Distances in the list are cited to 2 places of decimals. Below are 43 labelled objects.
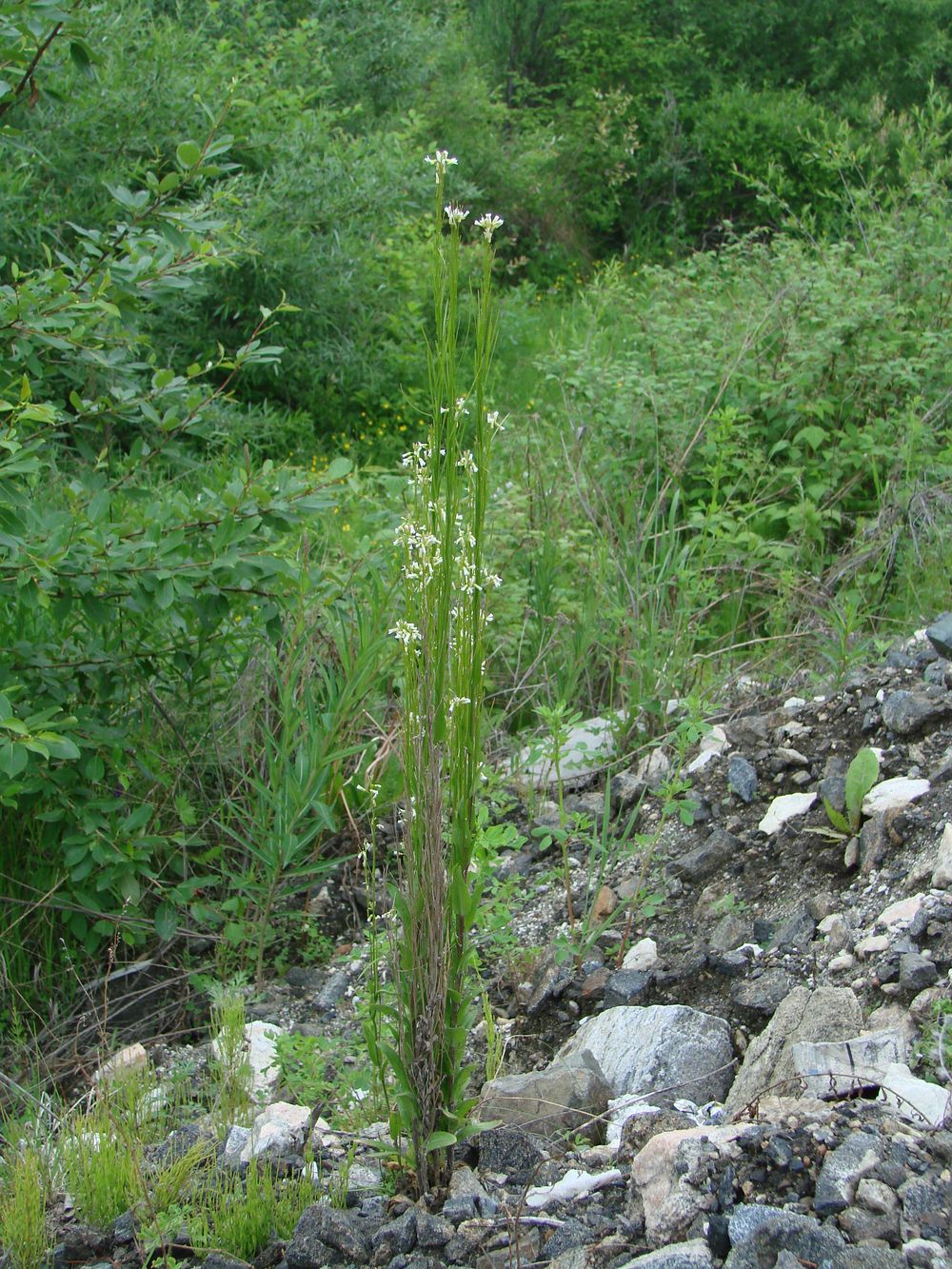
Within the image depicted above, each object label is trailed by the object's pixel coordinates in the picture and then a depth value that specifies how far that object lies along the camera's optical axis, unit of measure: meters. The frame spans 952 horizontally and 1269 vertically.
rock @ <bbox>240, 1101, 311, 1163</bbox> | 2.44
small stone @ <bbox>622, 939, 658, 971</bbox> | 3.18
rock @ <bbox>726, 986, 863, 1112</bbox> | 2.47
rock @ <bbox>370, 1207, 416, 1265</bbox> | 2.07
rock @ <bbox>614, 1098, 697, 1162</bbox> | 2.28
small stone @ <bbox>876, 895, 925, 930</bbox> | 2.83
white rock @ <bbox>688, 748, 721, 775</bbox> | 3.98
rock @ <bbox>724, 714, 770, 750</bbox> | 4.00
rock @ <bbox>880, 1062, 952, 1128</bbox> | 2.12
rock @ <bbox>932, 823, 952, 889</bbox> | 2.85
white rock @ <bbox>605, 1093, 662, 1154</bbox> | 2.47
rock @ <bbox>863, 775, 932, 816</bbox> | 3.27
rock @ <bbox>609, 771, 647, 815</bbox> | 3.98
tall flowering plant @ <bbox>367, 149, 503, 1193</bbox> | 2.16
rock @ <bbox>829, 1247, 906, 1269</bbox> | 1.76
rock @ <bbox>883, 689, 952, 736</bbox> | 3.61
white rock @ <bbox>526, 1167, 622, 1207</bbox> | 2.18
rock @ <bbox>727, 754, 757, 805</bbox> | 3.72
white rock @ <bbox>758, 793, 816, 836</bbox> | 3.53
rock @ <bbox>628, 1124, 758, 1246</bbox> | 1.95
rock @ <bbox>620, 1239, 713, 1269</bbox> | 1.85
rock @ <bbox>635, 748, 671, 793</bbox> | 4.04
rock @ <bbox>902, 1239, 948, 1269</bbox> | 1.75
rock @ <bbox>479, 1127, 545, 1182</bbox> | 2.34
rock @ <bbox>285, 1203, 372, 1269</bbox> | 2.08
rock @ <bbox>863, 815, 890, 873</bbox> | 3.16
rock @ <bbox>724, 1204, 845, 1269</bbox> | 1.82
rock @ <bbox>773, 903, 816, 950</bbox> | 3.01
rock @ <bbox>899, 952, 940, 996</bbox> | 2.58
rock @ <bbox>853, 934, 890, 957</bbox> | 2.79
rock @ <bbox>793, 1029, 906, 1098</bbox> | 2.27
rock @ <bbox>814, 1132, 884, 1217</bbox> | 1.90
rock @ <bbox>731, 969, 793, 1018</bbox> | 2.80
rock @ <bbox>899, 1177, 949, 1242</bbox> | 1.81
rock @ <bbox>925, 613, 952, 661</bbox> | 3.98
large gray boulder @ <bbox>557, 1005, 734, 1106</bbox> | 2.62
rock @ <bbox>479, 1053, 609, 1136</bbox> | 2.50
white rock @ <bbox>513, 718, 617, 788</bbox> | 4.14
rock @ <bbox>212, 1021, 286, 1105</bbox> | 2.80
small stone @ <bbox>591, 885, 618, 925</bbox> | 3.46
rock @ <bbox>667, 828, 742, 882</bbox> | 3.50
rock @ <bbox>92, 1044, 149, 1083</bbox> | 2.75
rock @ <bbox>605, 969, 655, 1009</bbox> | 3.03
